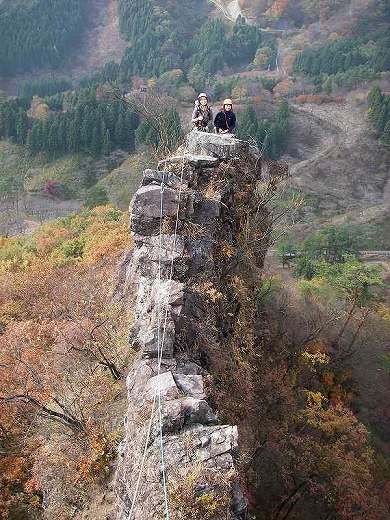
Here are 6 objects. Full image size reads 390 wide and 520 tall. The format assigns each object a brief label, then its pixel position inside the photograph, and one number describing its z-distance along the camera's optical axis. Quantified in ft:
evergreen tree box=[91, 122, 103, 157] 231.30
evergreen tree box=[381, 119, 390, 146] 248.42
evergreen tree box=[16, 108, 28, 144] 231.91
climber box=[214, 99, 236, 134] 52.54
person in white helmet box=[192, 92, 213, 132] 53.11
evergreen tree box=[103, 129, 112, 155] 231.09
